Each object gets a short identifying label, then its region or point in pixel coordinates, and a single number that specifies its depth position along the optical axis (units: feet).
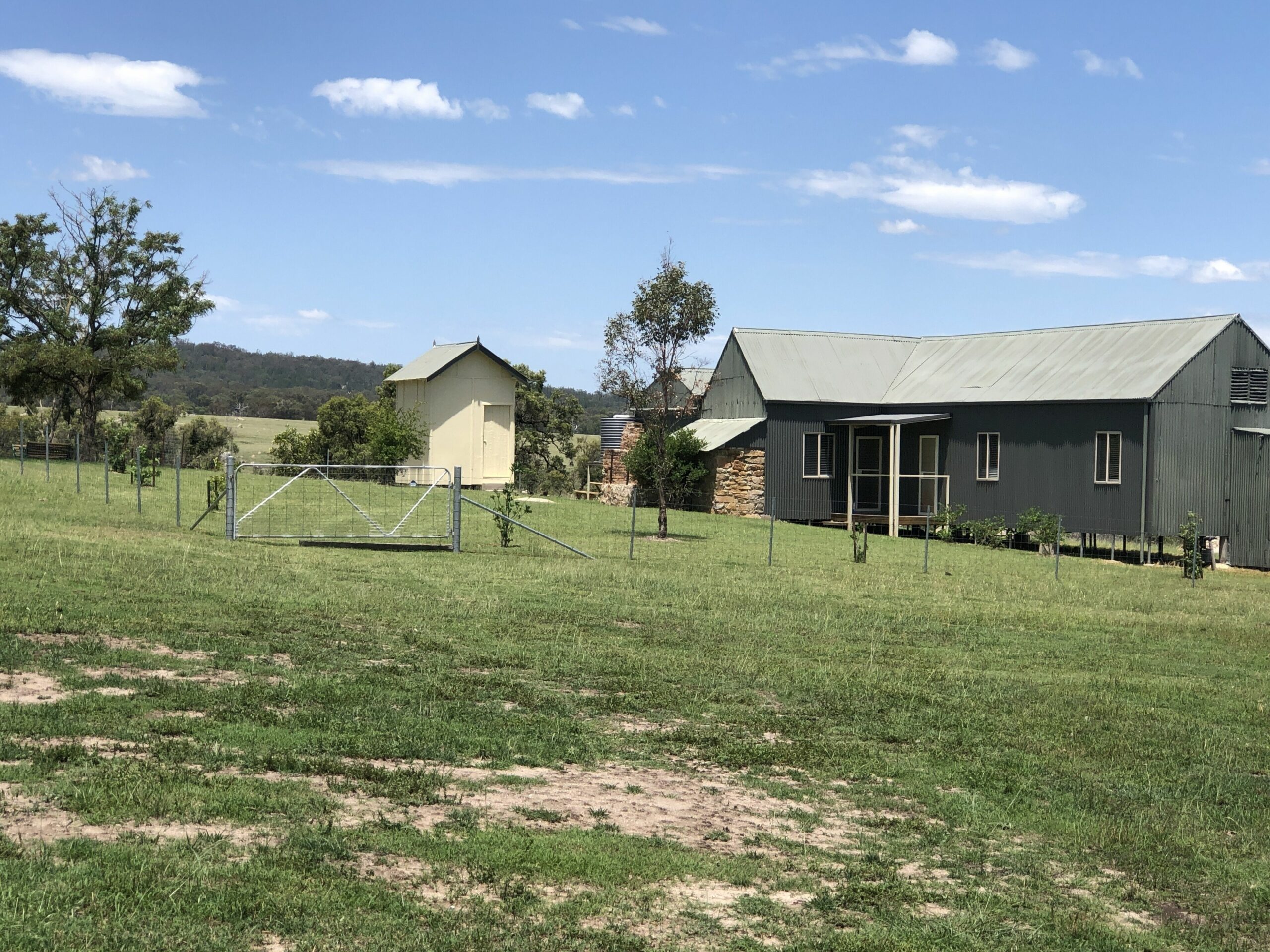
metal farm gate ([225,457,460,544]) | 81.00
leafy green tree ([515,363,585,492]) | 197.06
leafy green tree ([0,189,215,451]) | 158.81
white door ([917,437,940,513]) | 135.85
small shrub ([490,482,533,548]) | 84.89
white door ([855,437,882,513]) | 141.34
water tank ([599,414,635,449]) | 177.37
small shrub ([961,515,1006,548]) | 125.70
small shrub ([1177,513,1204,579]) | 104.95
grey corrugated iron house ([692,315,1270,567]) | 114.93
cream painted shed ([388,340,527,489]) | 156.25
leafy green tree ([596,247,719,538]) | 104.99
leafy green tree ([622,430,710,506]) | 139.44
